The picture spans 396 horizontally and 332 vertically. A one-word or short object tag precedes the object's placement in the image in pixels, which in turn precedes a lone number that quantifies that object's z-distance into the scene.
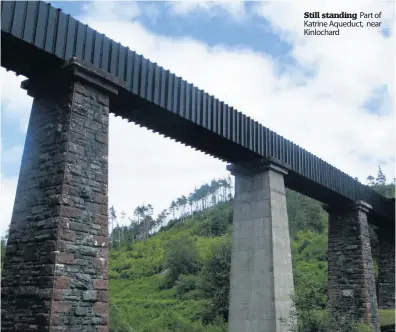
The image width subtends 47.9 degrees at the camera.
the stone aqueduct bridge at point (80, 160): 7.47
